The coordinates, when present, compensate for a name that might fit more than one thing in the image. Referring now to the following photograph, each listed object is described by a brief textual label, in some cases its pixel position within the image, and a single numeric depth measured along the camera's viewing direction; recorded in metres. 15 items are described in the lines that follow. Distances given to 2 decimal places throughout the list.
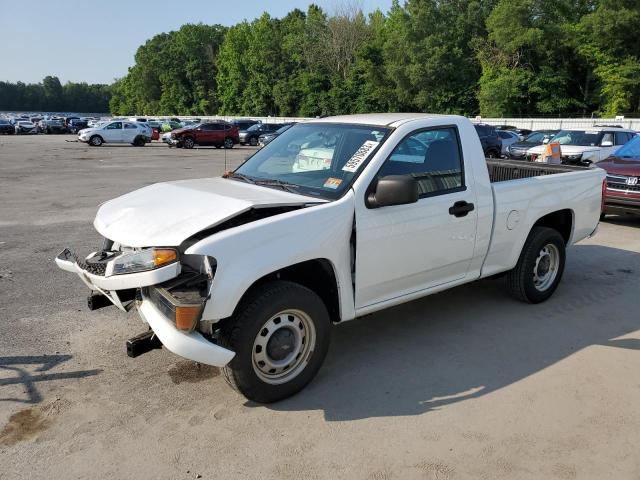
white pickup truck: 3.29
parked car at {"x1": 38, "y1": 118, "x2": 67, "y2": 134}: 51.22
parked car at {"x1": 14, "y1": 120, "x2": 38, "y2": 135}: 49.47
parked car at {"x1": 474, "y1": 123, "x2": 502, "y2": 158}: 23.06
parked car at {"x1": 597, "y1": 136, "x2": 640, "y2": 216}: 9.24
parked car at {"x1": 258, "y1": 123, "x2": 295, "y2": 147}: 36.97
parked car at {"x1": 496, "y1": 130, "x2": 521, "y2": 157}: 25.62
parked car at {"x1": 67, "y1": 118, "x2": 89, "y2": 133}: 51.59
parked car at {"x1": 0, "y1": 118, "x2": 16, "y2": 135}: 48.22
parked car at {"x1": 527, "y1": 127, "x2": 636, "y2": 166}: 14.97
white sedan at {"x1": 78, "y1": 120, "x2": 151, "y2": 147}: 34.06
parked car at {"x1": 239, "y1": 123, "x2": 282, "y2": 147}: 38.91
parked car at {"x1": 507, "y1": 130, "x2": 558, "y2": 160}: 19.50
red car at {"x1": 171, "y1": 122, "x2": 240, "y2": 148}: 33.72
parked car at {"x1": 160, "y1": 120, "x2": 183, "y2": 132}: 47.91
